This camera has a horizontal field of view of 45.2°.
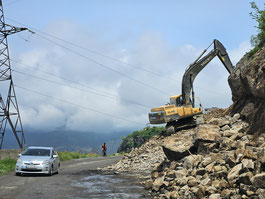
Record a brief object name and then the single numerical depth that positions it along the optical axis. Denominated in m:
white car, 16.94
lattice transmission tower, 36.10
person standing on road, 42.45
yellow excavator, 28.05
